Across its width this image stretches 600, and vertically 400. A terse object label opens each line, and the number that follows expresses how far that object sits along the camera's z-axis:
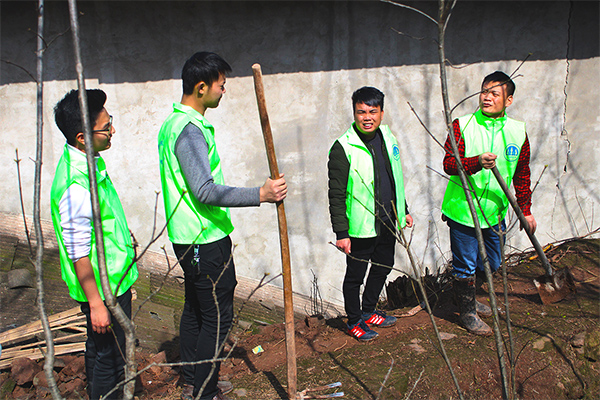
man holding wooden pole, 2.09
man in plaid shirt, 2.88
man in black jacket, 2.89
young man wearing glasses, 1.94
